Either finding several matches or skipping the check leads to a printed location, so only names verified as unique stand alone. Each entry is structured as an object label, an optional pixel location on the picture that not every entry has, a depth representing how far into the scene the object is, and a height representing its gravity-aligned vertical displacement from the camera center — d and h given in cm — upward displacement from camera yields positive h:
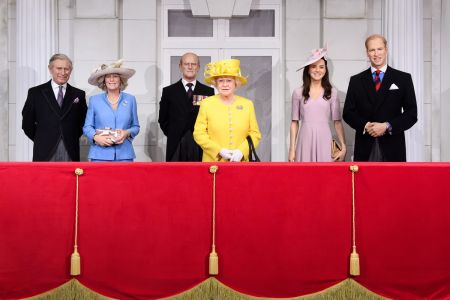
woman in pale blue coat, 479 +19
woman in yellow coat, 428 +17
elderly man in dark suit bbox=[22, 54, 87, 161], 505 +22
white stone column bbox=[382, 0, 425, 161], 604 +95
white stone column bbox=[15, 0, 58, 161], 612 +90
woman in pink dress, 483 +25
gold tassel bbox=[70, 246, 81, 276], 334 -67
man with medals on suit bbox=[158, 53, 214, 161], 525 +28
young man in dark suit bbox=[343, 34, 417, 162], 472 +28
